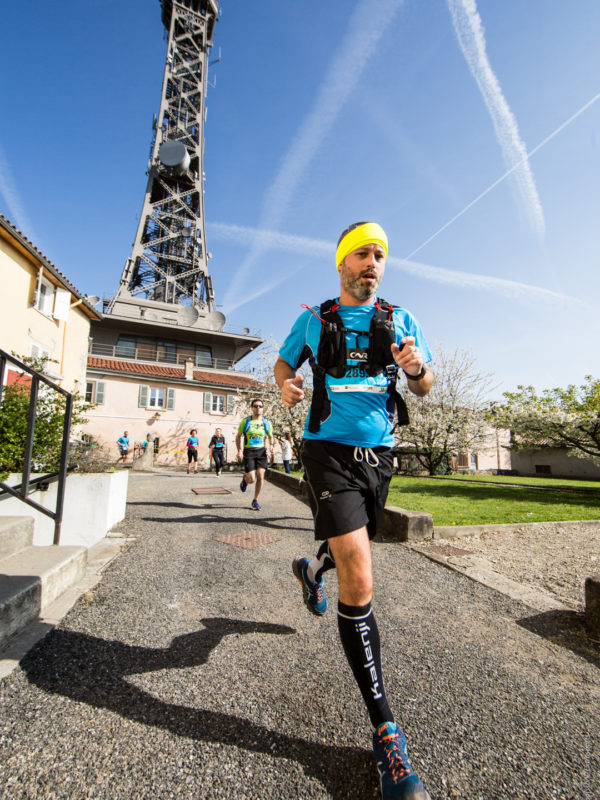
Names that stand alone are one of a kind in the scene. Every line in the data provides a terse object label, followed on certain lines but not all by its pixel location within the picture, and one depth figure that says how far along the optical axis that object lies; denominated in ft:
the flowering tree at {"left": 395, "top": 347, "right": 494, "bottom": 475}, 75.25
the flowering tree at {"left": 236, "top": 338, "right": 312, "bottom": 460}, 80.53
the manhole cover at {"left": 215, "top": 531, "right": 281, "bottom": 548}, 16.22
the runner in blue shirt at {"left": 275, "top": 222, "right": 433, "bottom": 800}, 5.33
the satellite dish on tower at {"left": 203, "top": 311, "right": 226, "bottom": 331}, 126.62
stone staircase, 7.50
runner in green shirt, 25.73
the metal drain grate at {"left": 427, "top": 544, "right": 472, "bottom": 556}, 15.48
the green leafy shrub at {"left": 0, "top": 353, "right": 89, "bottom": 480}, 14.42
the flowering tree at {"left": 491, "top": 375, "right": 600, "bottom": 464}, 38.27
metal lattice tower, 144.46
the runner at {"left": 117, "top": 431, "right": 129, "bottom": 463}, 79.39
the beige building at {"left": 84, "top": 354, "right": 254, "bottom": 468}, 91.97
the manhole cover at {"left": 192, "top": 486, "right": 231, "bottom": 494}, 34.93
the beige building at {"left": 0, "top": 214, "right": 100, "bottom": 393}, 43.14
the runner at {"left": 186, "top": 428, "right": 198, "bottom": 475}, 71.16
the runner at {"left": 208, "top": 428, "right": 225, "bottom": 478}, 57.67
